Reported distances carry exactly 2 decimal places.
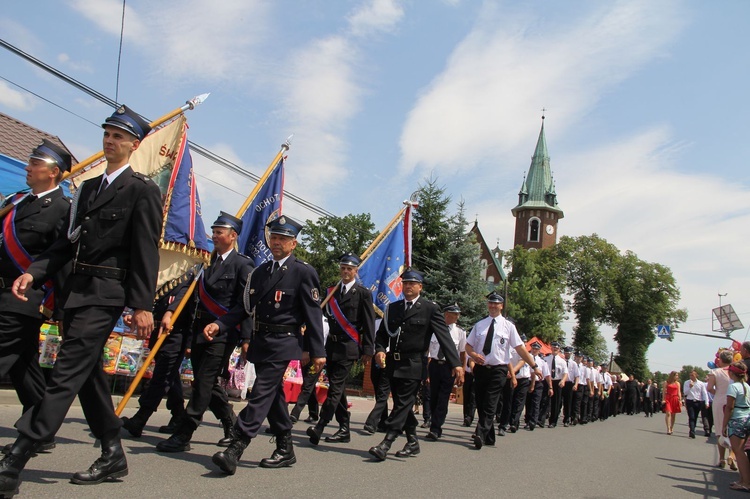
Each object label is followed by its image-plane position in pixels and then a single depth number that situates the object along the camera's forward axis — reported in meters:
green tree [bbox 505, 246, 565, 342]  53.00
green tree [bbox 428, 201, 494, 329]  25.98
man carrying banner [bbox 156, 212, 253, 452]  6.03
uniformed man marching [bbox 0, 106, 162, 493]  4.13
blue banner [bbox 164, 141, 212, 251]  8.23
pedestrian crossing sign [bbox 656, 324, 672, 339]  52.33
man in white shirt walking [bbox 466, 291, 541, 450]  9.33
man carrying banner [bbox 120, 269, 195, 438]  6.65
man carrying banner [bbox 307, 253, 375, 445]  8.12
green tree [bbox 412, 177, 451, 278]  28.55
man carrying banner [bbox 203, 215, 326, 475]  5.62
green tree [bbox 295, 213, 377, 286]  32.56
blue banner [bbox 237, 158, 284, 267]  9.54
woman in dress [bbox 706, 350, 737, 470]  10.38
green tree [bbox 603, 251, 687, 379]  67.69
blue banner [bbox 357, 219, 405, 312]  13.12
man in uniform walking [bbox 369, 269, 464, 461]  7.43
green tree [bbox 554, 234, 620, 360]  68.00
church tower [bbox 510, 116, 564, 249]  99.94
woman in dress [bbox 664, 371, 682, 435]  19.72
